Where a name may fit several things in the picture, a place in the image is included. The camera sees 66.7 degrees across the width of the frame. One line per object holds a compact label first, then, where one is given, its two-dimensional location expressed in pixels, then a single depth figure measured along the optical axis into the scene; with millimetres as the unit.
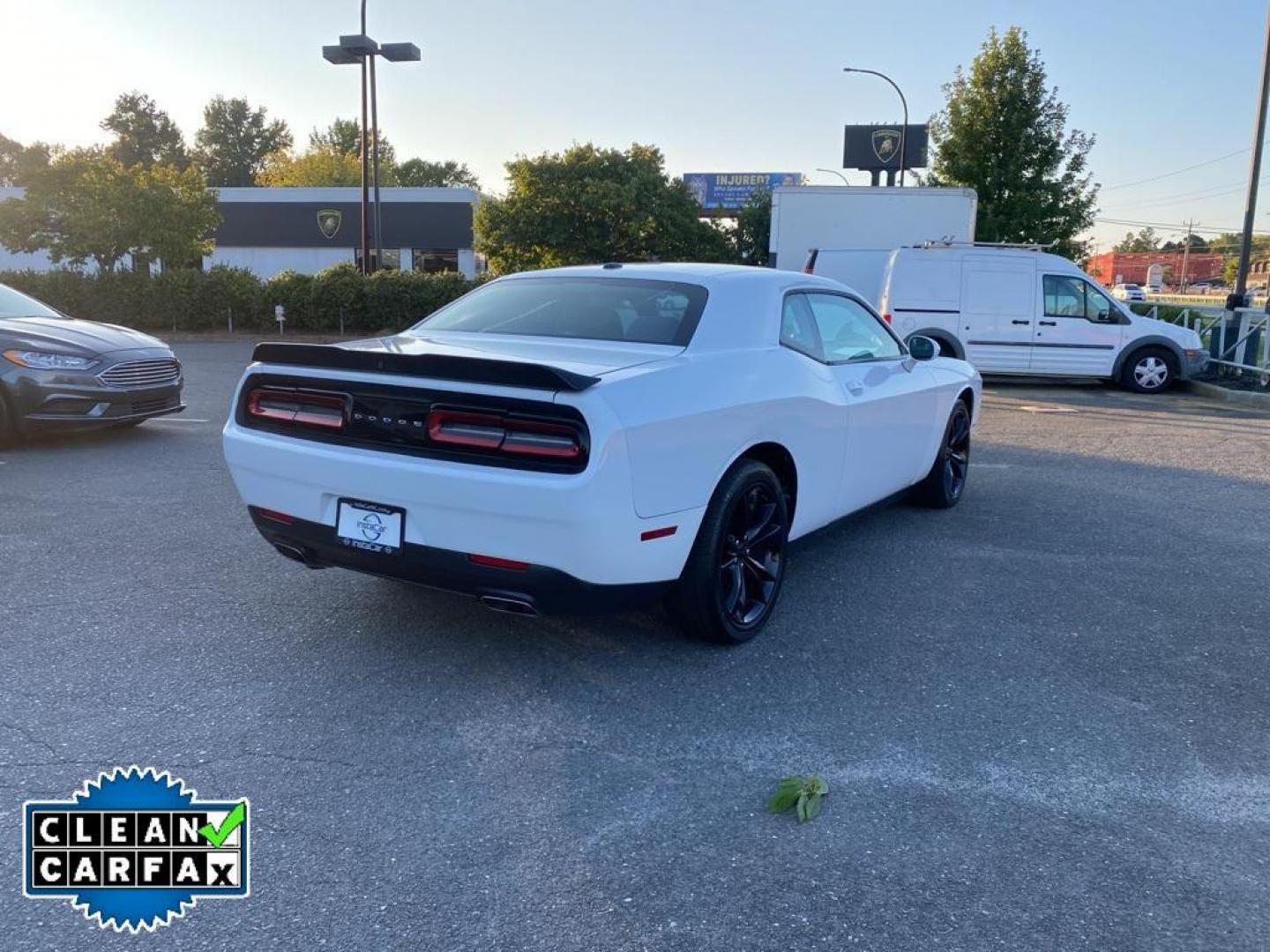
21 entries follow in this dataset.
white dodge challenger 3303
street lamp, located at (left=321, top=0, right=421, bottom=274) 20391
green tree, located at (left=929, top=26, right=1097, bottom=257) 23797
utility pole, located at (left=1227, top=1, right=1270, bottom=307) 15688
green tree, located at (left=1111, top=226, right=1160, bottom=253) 153125
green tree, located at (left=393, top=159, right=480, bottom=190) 78162
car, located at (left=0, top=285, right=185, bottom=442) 7781
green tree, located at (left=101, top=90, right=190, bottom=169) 81000
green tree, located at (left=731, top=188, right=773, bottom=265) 33312
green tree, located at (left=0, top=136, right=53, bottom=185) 25750
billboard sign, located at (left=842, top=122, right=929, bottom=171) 31141
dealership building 40250
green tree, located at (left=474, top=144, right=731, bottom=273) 26891
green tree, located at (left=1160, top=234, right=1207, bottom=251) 142875
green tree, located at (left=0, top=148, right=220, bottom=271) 24891
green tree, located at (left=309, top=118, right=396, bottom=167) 81875
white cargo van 14305
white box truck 17250
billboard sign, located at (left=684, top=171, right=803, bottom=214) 74188
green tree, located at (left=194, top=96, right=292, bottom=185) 83812
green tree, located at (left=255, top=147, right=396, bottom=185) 56906
